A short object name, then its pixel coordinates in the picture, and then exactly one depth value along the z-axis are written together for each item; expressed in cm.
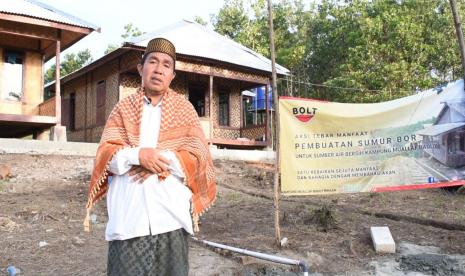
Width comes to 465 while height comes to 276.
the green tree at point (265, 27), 2739
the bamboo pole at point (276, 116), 508
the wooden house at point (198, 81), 1556
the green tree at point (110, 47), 3218
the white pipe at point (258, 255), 409
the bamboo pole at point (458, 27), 526
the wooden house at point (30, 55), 1220
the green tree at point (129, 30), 3053
